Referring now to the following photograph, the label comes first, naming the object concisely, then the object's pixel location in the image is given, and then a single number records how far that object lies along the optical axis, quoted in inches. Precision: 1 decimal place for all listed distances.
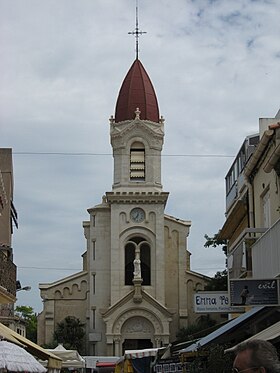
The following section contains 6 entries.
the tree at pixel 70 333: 2183.8
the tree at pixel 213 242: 1977.1
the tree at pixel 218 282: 2143.2
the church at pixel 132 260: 2162.9
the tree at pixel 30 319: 3439.5
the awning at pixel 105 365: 1489.9
